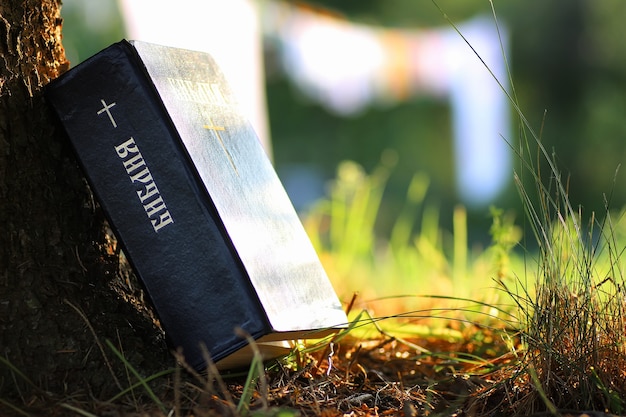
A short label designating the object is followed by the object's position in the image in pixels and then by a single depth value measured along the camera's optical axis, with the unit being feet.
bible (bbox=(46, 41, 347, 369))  3.61
